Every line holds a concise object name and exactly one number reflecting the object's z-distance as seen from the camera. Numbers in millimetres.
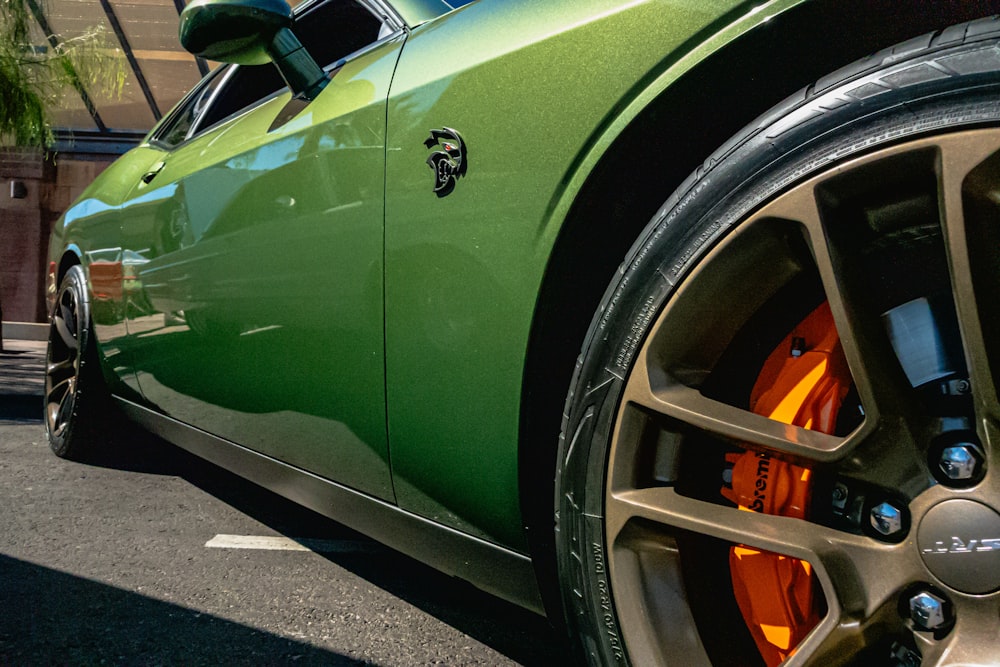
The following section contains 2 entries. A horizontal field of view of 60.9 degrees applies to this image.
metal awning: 13281
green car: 855
